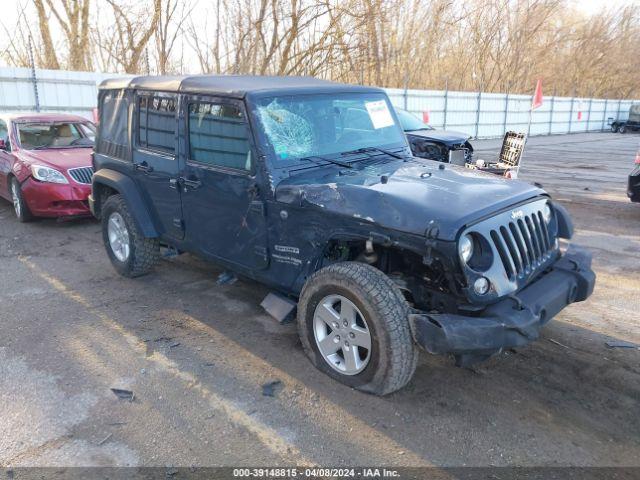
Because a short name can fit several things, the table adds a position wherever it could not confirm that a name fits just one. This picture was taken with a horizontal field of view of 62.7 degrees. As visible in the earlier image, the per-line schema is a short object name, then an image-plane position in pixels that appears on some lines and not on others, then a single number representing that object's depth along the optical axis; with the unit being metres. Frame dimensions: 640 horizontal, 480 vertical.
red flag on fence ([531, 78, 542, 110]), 14.14
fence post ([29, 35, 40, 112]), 13.13
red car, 7.56
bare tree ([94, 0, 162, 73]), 20.16
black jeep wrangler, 3.11
